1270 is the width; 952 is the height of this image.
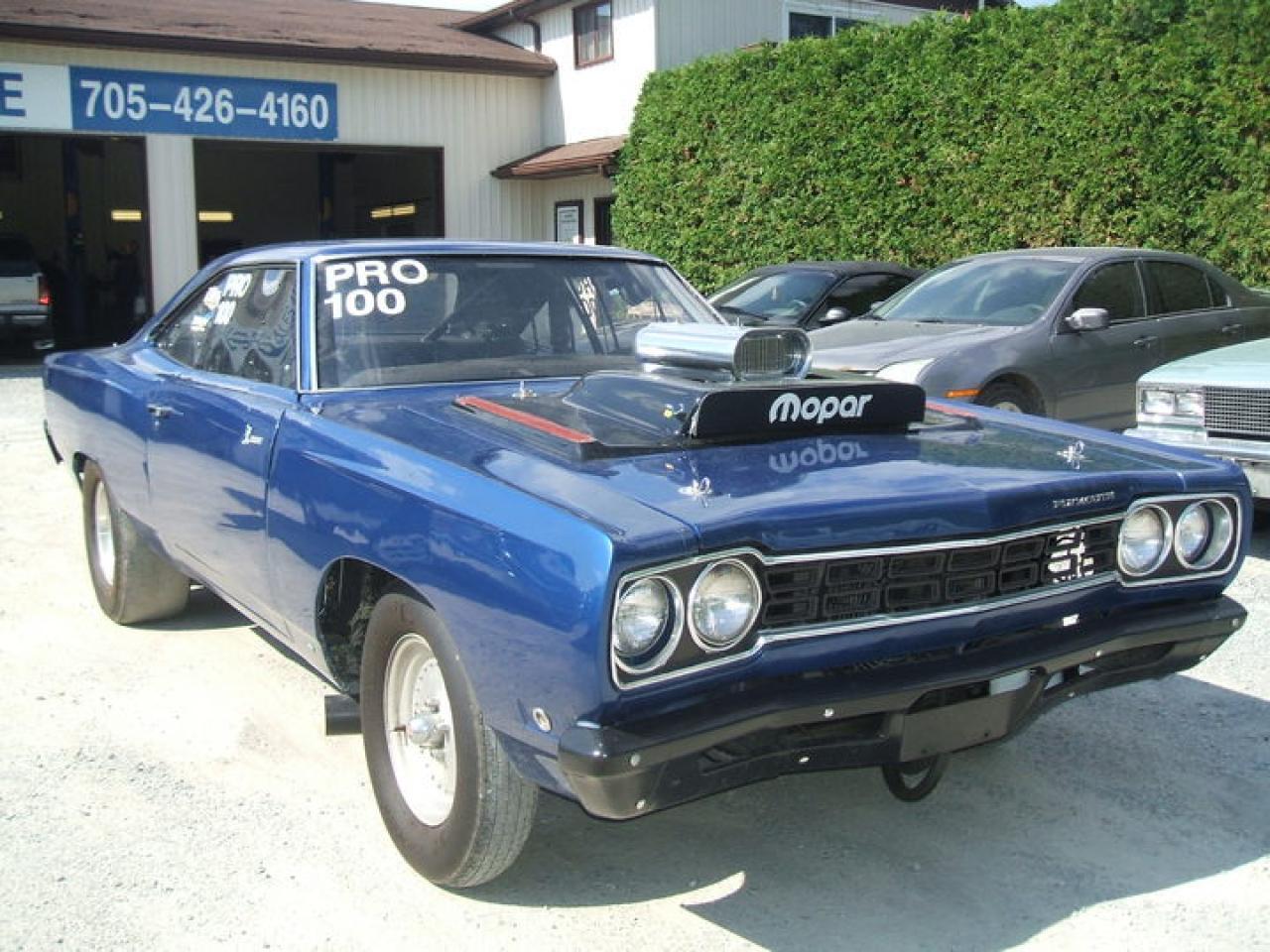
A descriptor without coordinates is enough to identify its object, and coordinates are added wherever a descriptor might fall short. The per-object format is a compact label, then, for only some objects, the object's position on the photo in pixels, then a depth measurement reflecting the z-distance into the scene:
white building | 18.19
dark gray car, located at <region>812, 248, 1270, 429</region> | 7.73
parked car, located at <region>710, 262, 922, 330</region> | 10.68
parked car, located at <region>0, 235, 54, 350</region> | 18.38
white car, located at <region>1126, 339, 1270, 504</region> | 6.18
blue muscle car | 2.60
